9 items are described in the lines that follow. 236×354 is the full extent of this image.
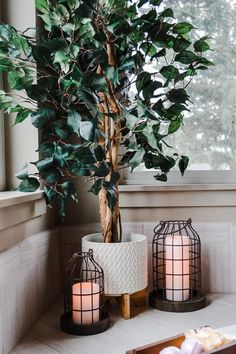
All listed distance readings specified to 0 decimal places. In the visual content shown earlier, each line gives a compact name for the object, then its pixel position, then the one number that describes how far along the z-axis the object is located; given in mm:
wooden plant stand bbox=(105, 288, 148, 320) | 1282
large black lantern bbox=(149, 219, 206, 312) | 1350
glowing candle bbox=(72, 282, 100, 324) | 1187
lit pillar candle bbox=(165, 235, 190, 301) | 1359
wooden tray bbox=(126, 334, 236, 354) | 788
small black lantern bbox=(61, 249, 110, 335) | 1176
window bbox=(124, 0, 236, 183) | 1615
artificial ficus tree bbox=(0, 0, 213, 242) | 1142
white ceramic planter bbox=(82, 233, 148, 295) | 1247
